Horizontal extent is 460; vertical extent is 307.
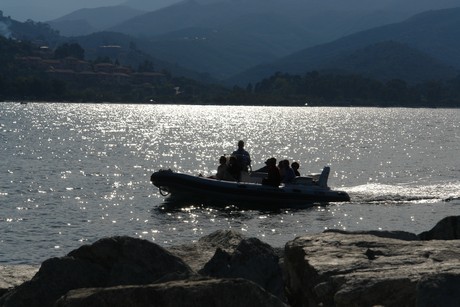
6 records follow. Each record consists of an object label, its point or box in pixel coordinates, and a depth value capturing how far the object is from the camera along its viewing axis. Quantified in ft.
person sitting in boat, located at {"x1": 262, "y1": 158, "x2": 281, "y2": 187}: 104.68
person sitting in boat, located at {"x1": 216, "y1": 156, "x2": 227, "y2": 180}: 109.81
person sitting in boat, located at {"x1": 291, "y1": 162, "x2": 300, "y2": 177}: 110.67
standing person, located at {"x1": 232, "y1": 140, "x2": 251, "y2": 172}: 107.21
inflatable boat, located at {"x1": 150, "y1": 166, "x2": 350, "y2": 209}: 108.37
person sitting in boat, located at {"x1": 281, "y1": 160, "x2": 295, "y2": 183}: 110.01
